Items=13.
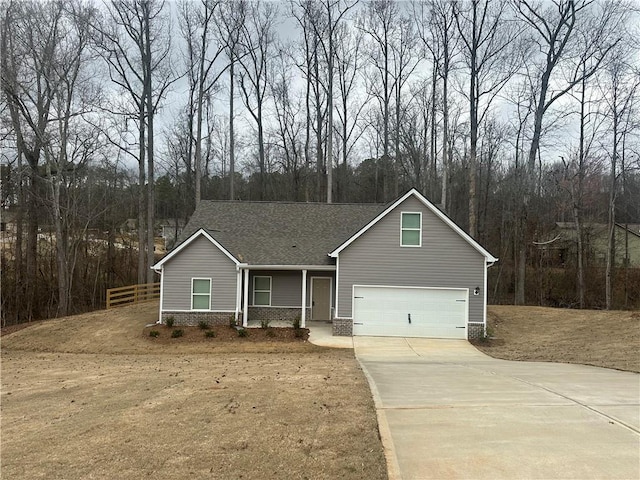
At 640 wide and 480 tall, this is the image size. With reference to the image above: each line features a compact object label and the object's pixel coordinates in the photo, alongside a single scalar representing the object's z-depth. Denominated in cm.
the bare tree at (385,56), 3453
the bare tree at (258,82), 3594
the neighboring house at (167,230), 4950
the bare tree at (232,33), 3381
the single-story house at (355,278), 1759
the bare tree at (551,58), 2695
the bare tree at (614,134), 2705
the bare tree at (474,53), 2816
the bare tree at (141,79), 2827
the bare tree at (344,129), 3556
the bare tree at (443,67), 2975
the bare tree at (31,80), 2406
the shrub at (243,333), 1705
